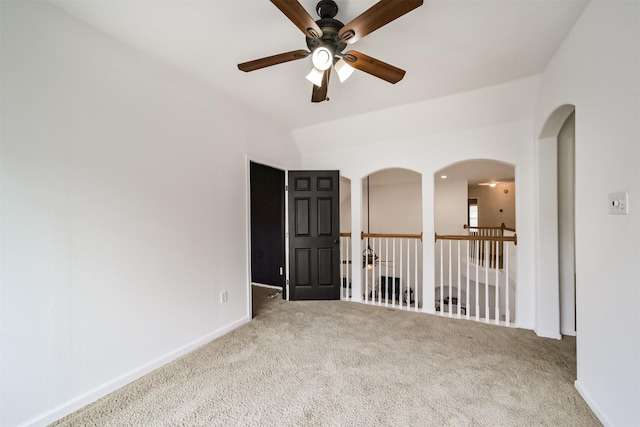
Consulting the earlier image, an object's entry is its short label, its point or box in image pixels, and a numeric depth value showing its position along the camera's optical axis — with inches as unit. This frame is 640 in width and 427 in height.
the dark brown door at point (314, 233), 156.9
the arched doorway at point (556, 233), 105.0
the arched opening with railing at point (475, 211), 242.7
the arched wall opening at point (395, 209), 288.4
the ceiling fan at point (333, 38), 51.5
